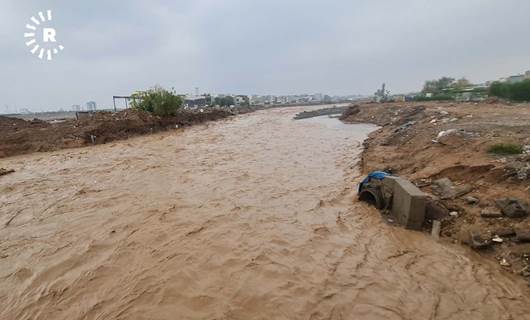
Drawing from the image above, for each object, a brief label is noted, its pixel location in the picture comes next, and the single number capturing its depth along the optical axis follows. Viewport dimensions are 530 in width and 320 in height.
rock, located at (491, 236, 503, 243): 4.28
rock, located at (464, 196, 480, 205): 5.28
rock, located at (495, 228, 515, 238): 4.26
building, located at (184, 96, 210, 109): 92.78
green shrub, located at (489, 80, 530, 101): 26.88
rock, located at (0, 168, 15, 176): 11.02
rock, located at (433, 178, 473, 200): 5.75
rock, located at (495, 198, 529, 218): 4.45
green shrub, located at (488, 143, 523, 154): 6.51
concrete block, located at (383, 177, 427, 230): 5.15
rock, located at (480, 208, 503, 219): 4.69
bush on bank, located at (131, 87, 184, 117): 28.58
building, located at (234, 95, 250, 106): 104.03
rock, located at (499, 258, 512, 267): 3.95
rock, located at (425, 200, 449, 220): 5.32
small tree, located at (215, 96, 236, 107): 91.88
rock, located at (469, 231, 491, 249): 4.34
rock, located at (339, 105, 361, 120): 40.77
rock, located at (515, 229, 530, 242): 4.01
